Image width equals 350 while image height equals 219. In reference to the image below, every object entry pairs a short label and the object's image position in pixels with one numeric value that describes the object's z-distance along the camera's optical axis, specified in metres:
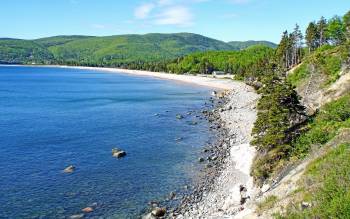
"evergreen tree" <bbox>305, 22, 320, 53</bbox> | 126.88
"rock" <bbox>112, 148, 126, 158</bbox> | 60.85
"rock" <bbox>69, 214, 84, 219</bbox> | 39.25
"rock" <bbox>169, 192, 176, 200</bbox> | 44.79
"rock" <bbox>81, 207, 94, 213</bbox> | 40.78
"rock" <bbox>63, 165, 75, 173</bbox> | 53.05
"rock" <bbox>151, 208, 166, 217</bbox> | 39.97
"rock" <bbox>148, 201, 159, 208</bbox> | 42.78
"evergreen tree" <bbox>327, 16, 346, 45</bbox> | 120.94
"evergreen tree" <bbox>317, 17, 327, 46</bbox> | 130.25
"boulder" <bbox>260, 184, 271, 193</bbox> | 38.54
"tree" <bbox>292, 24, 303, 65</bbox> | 136.50
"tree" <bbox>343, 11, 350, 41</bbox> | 100.31
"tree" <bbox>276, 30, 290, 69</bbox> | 130.88
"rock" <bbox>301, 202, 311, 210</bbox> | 25.44
